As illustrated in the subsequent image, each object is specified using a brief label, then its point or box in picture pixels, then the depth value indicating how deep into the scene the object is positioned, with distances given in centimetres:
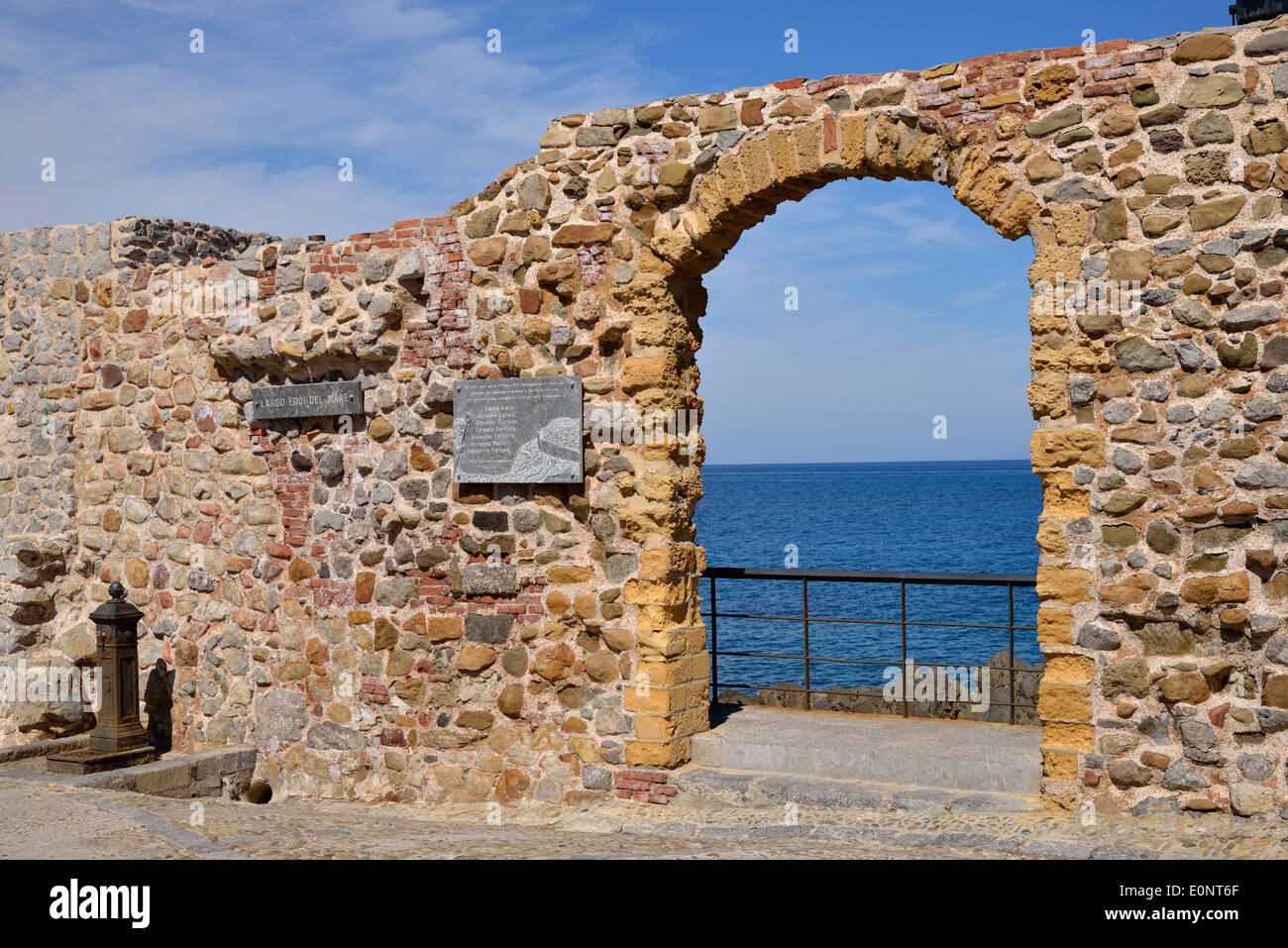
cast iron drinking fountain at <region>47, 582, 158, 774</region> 816
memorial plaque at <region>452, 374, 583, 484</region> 705
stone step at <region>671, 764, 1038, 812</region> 596
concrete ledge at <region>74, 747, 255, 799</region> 778
